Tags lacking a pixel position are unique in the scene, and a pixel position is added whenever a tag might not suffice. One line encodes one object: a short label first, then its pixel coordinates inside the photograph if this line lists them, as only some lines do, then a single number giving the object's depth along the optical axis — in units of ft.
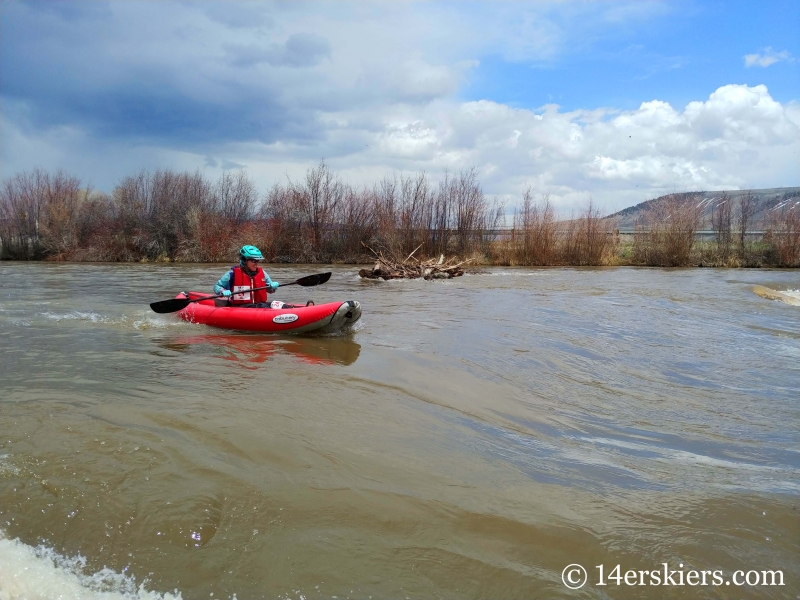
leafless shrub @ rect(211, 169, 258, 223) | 110.32
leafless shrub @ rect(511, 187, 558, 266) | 88.84
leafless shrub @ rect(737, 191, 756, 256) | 86.69
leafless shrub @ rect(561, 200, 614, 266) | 88.28
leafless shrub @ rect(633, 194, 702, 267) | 86.02
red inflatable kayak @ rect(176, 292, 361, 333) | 26.35
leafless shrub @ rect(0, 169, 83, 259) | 101.30
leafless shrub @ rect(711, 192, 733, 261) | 88.12
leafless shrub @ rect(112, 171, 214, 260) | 101.30
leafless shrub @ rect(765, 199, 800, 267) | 82.74
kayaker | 28.40
